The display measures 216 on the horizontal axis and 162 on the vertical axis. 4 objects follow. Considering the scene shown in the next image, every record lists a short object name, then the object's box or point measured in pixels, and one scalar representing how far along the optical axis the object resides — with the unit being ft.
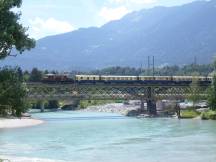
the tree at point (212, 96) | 300.24
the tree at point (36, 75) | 451.94
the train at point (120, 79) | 385.09
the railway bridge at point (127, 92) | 380.27
